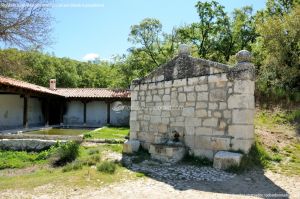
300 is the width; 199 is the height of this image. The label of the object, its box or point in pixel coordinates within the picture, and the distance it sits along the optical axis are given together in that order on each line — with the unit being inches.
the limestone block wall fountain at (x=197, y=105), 309.6
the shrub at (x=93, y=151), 407.8
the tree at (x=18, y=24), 475.5
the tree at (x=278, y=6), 940.6
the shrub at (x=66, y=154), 393.4
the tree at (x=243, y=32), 1021.8
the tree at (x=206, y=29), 1007.6
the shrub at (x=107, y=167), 315.6
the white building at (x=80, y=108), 924.0
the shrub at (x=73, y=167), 336.5
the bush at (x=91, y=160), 352.2
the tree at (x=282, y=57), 581.3
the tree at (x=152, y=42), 1020.5
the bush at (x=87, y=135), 526.1
